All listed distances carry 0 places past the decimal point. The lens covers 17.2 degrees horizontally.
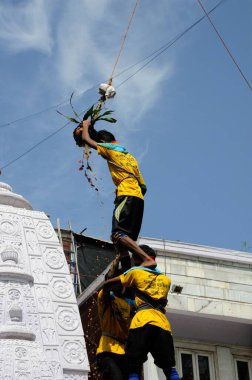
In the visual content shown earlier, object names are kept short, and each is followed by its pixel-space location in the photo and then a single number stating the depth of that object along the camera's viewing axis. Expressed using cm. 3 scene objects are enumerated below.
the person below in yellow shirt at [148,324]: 792
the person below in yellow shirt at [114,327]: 853
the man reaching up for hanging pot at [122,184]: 867
